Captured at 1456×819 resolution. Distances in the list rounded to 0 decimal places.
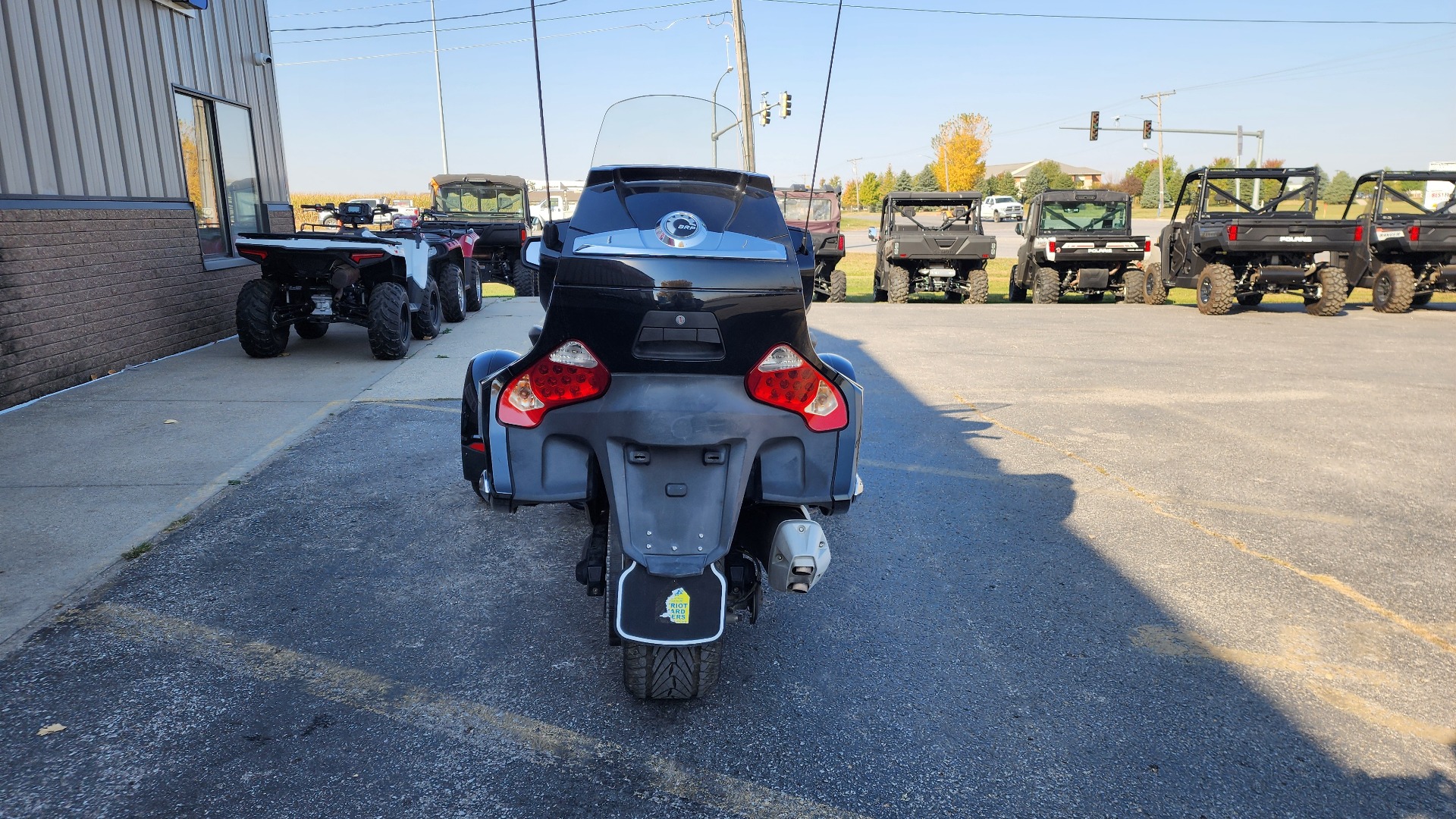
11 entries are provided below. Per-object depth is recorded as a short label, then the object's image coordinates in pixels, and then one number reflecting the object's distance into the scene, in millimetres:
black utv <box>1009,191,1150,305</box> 16844
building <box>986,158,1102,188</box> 99750
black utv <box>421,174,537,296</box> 16250
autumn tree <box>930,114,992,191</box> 67875
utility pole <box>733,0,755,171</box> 21062
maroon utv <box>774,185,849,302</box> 17219
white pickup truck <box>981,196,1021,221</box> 66125
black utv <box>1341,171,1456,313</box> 14547
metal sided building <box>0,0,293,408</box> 7215
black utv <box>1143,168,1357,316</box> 14086
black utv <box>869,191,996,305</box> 16844
